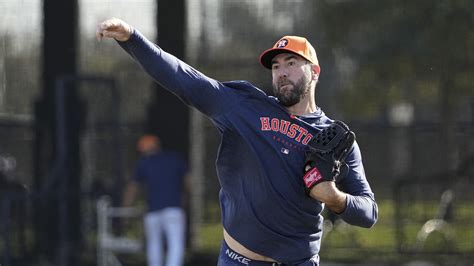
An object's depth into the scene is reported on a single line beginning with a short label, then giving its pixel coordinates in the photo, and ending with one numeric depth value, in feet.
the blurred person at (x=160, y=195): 88.02
